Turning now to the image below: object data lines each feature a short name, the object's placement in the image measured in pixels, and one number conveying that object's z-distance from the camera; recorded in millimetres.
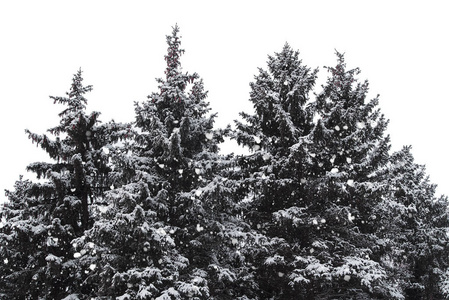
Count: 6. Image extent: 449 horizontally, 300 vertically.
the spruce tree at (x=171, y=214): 10227
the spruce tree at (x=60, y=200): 12273
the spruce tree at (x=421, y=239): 18491
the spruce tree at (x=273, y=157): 12594
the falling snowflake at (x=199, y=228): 11797
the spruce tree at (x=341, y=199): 11555
